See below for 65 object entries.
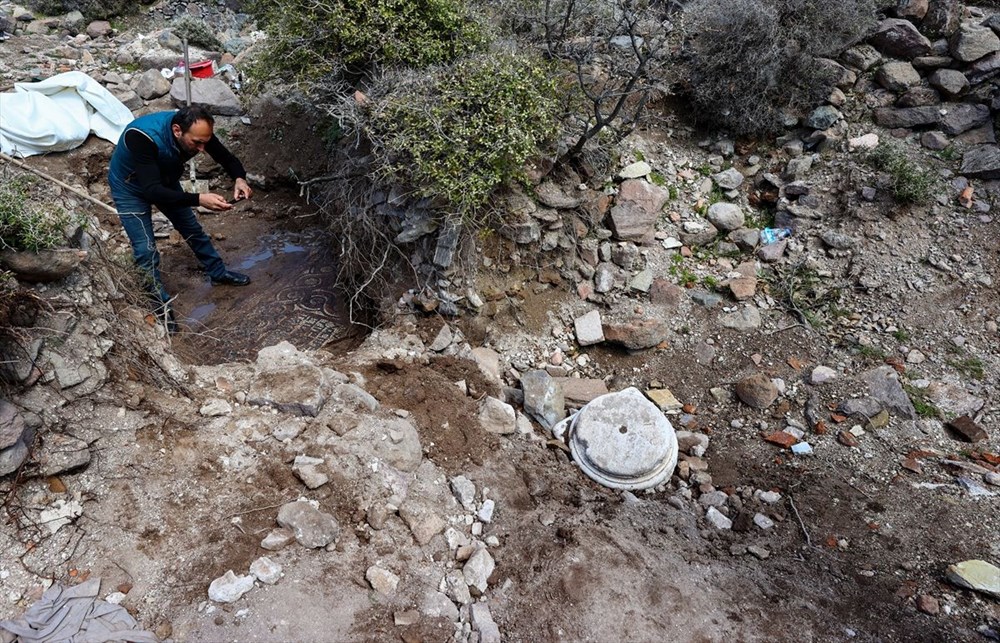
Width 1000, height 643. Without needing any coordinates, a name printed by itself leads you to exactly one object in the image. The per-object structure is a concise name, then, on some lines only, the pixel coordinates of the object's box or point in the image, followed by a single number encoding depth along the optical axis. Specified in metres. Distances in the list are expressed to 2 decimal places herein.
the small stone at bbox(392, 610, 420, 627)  2.43
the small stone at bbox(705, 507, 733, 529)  3.22
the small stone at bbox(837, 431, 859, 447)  3.57
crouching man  3.81
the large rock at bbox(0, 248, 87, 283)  2.78
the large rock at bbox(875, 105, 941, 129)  4.97
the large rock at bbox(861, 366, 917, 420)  3.71
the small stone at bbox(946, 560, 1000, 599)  2.64
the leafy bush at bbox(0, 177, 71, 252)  2.73
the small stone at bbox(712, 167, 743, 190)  5.09
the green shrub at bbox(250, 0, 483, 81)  4.50
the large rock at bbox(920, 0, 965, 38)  5.17
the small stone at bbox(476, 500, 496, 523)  3.02
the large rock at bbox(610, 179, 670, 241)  4.69
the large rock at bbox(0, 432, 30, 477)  2.47
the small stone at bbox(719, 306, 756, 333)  4.36
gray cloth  2.17
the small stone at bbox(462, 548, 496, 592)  2.71
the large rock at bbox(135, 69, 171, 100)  6.46
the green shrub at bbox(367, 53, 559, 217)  3.91
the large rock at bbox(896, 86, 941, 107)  5.04
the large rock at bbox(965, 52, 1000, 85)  4.94
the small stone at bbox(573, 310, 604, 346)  4.29
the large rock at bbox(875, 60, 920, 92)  5.14
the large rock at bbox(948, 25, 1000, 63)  4.92
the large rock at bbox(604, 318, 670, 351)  4.24
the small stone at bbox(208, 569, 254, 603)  2.38
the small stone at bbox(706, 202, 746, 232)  4.86
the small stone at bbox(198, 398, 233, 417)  3.12
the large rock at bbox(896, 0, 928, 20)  5.26
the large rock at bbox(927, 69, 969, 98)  4.97
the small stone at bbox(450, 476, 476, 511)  3.07
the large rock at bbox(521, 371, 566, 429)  3.76
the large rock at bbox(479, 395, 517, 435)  3.55
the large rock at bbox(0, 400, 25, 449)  2.49
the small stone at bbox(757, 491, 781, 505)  3.32
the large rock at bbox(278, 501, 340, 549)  2.65
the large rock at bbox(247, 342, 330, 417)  3.20
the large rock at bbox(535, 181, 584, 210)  4.39
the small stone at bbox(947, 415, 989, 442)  3.54
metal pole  5.15
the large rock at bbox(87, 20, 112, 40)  7.78
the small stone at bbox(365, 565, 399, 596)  2.54
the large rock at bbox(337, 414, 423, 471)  3.07
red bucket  6.80
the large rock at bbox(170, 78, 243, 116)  6.40
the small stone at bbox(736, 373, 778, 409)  3.87
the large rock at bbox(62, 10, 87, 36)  7.83
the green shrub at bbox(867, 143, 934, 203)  4.53
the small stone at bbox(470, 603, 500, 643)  2.48
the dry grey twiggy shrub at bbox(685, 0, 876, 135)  4.99
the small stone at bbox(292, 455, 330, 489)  2.85
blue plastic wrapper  4.79
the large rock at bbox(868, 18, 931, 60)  5.18
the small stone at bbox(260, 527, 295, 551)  2.59
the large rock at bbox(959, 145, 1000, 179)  4.58
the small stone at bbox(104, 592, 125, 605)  2.32
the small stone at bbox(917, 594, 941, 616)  2.61
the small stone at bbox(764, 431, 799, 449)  3.64
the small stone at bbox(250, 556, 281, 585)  2.47
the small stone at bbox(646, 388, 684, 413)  3.94
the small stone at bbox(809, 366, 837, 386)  3.95
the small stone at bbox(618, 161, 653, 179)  4.89
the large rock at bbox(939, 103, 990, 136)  4.88
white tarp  5.43
